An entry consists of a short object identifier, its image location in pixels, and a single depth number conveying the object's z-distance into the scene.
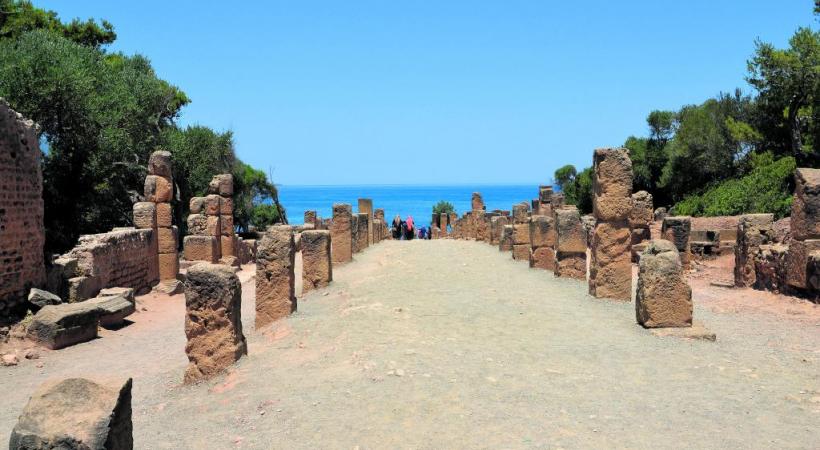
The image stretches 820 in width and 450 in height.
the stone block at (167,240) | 18.19
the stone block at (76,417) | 4.41
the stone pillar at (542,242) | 17.12
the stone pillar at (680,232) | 19.09
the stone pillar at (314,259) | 14.35
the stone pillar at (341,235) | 19.03
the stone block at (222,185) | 21.58
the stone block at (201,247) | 20.70
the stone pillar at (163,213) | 18.09
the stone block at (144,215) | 17.77
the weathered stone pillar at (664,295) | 9.84
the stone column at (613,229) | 12.50
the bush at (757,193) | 27.02
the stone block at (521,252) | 20.12
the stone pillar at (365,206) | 30.99
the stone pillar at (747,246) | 15.44
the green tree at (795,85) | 30.14
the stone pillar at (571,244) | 14.88
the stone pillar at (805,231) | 12.73
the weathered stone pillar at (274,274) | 10.96
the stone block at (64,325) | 11.45
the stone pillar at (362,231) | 23.06
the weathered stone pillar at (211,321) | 8.57
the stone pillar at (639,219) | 20.72
